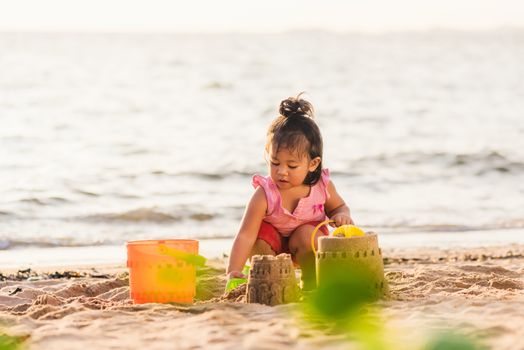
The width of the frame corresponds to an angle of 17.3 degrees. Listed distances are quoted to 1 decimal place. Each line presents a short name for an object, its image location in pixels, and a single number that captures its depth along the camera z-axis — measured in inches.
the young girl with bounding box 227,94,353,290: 330.5
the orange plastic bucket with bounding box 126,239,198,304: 309.0
